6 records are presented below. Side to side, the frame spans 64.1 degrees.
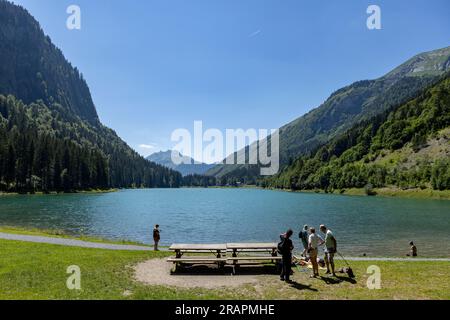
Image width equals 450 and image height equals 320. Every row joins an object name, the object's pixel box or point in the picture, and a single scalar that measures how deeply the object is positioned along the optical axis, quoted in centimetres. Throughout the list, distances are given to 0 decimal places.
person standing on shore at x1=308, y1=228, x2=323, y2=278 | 2250
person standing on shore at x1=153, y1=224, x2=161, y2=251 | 3441
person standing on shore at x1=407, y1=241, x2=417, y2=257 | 3875
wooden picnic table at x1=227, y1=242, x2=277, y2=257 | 2586
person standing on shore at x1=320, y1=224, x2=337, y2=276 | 2298
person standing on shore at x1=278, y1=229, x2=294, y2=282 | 2124
